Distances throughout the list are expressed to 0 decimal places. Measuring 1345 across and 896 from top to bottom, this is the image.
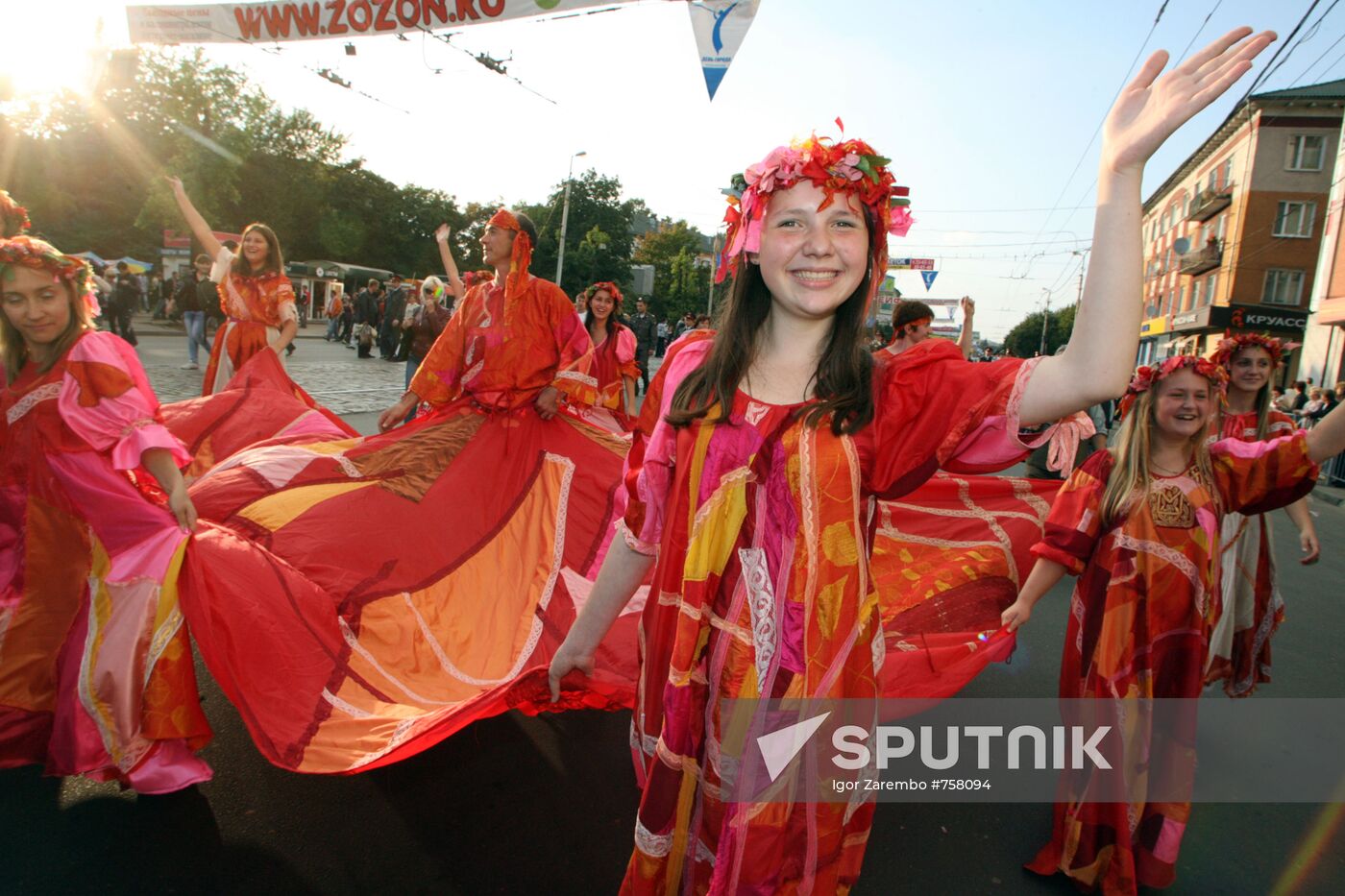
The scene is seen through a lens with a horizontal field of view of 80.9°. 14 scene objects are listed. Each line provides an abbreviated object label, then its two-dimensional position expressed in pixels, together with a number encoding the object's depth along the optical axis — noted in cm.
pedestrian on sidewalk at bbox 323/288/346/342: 2795
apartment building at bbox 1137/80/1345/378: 3347
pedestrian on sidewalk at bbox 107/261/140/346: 1702
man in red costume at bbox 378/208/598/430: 472
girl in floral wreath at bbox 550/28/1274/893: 151
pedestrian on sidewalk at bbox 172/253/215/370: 1373
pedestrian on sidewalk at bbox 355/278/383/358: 2175
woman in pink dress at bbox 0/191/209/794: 256
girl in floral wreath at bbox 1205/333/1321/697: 378
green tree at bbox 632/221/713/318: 4391
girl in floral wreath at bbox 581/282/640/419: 659
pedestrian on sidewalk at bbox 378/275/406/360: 1831
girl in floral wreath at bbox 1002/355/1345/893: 261
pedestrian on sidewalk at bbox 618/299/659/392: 1535
